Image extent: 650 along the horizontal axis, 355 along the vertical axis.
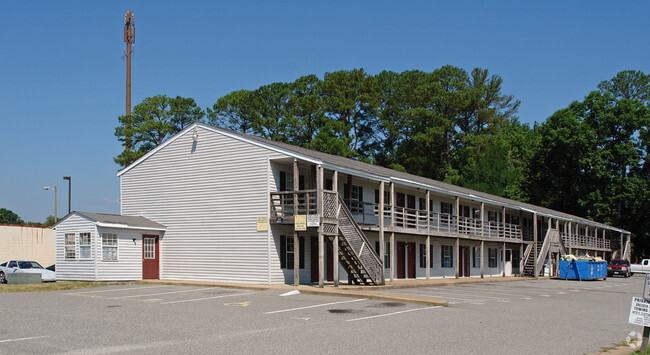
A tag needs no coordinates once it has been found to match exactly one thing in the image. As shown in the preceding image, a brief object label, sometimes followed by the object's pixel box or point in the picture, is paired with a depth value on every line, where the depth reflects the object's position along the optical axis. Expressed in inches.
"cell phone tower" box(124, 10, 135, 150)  2006.6
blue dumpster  1568.7
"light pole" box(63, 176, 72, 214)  1863.2
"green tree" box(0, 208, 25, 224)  4369.6
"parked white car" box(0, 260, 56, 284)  1174.1
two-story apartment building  986.1
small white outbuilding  1010.1
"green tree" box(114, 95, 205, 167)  1951.3
